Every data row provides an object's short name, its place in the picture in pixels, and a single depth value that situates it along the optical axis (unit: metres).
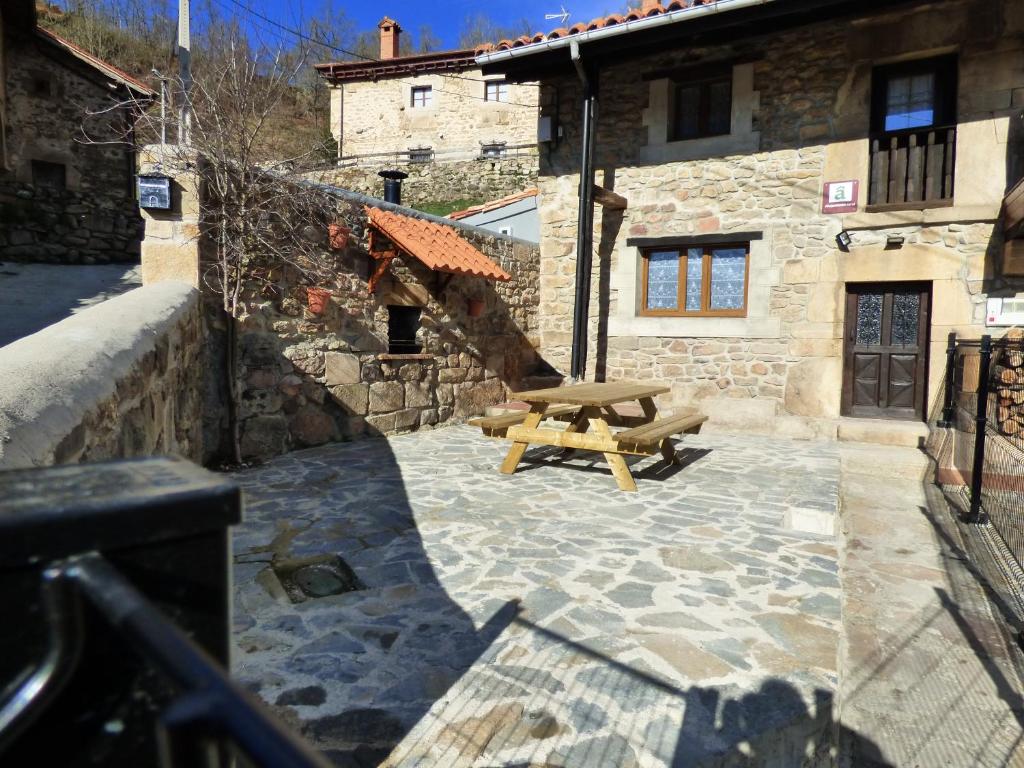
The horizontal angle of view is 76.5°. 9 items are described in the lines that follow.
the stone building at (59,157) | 10.05
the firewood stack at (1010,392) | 6.21
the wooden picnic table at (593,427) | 4.76
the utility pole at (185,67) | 5.05
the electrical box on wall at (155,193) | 4.84
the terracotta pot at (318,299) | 5.98
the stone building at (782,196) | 6.79
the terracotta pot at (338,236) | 6.16
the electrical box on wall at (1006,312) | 6.62
